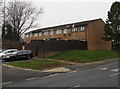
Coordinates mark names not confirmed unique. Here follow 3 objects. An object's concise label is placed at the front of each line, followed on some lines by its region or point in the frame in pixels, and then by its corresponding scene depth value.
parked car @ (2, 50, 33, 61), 14.60
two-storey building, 24.68
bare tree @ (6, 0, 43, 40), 31.13
